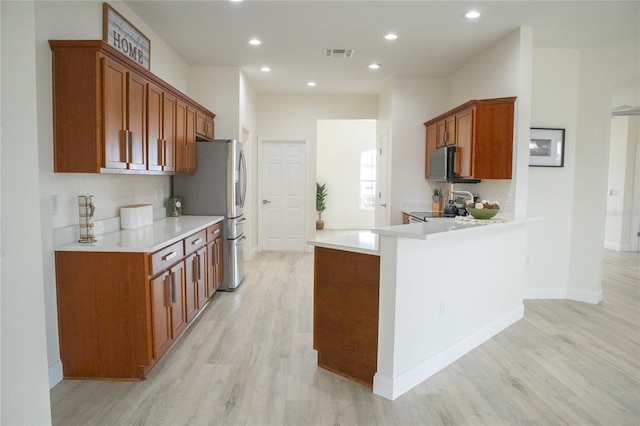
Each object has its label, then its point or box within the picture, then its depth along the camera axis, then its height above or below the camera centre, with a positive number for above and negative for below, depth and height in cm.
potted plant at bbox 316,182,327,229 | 1057 -50
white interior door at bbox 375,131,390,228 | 652 +5
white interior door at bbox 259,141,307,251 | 741 -22
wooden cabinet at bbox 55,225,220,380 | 255 -83
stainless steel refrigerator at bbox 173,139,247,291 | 467 -8
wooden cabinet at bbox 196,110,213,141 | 483 +69
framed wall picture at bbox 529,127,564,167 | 448 +43
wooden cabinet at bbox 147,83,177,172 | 343 +47
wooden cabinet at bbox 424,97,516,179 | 413 +48
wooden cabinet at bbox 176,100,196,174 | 412 +46
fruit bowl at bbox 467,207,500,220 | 327 -22
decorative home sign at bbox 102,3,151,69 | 328 +127
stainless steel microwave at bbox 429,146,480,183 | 486 +23
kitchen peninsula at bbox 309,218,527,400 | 246 -75
